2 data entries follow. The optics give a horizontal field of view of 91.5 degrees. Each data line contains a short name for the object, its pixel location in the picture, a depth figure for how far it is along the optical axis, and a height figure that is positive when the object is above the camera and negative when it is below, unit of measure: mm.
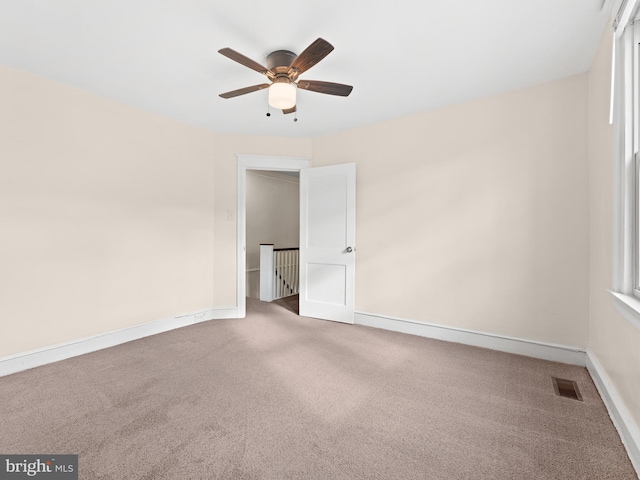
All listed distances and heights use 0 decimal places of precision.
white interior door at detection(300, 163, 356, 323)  3984 -75
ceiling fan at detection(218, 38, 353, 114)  2146 +1179
